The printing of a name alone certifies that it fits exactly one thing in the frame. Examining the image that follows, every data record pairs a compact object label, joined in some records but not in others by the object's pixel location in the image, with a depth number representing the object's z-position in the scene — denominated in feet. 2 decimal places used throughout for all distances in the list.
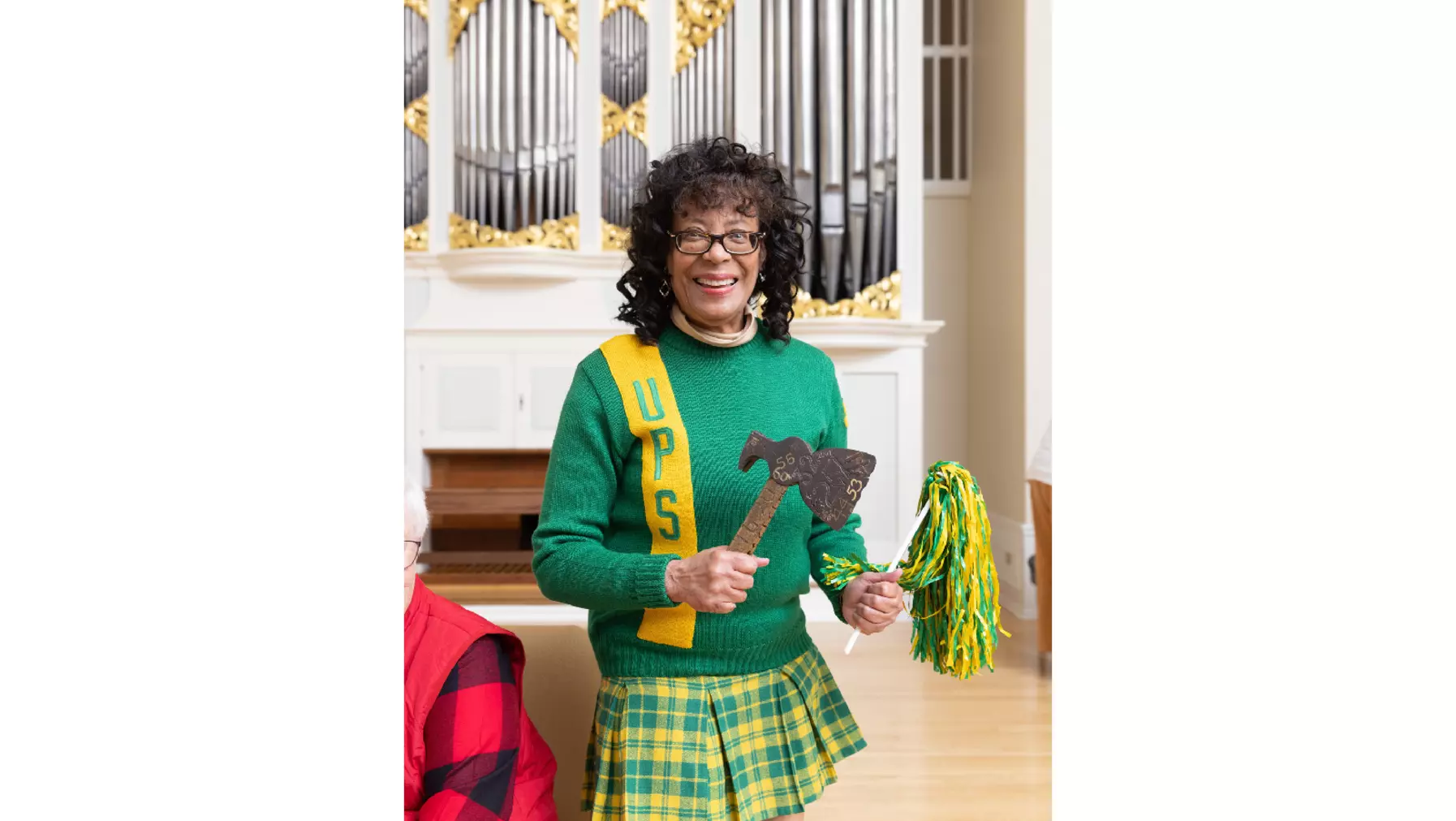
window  15.40
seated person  3.24
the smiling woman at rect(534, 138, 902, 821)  3.26
